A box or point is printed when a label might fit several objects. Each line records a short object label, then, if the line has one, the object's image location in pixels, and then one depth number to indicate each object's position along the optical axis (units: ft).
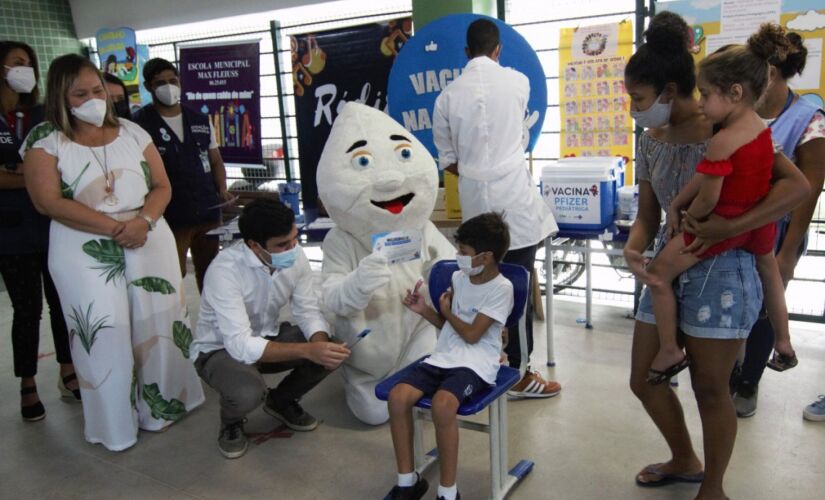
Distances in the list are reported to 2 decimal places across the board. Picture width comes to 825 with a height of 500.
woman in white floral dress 8.35
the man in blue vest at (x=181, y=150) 10.92
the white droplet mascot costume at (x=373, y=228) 8.66
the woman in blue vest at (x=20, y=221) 9.26
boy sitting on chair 6.73
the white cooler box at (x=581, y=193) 10.63
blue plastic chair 6.89
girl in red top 5.37
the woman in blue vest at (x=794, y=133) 7.26
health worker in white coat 9.16
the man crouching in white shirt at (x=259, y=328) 7.84
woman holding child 5.84
